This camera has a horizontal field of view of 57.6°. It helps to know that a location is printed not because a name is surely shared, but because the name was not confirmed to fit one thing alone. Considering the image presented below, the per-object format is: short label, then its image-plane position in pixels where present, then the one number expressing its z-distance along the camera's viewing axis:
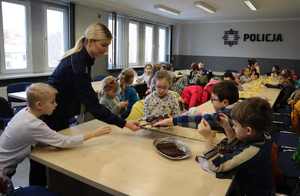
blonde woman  1.66
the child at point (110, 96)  2.99
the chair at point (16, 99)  3.75
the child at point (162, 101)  2.38
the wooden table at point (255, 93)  2.84
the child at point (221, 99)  1.81
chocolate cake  1.49
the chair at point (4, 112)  3.18
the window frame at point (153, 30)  8.79
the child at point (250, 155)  1.25
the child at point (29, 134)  1.44
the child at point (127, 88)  3.41
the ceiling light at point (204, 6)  6.48
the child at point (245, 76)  5.95
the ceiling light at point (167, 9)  7.05
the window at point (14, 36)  4.78
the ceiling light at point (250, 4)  6.19
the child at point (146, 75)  5.21
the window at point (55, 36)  5.63
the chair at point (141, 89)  4.72
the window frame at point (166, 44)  9.83
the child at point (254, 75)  6.45
